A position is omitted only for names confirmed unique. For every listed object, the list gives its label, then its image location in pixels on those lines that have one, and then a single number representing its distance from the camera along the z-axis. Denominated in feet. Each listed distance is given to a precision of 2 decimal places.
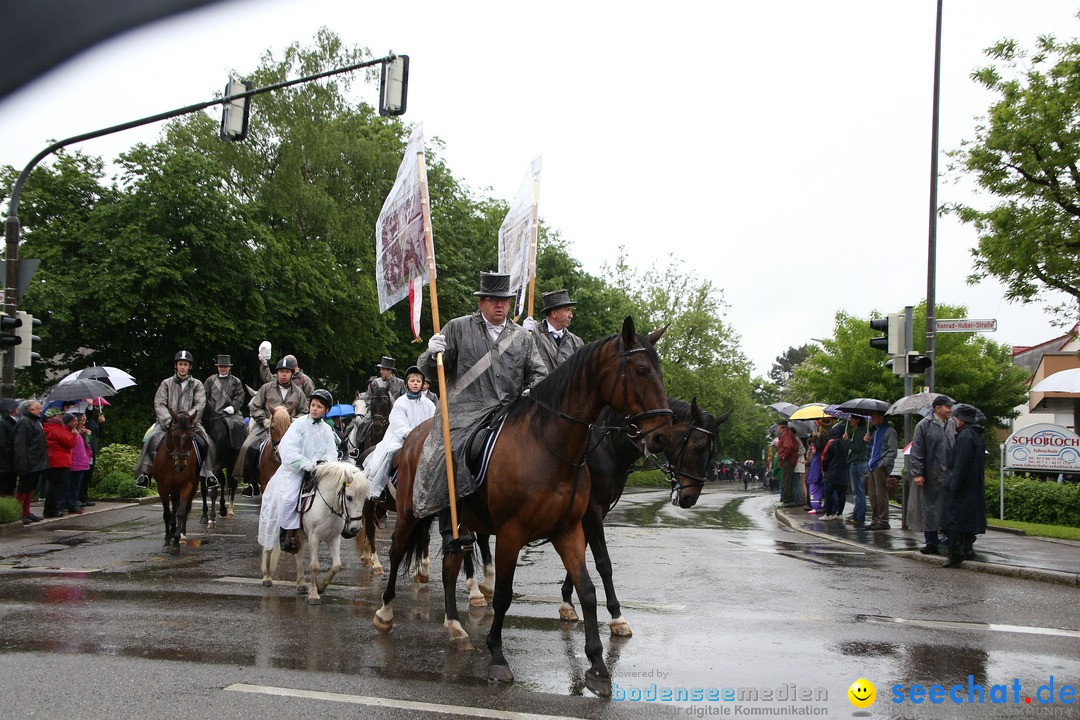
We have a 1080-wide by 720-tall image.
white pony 32.37
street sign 51.80
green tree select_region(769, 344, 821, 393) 536.42
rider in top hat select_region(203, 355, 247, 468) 52.95
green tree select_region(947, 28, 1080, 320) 70.08
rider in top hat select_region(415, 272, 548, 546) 26.03
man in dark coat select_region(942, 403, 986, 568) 40.24
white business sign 66.44
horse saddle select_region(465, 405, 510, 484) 23.77
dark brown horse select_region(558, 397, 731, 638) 27.53
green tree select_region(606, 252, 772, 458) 209.15
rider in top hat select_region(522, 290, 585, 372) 32.65
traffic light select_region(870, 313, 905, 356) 54.70
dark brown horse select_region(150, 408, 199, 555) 43.55
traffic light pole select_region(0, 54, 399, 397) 51.44
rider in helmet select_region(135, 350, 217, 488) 45.98
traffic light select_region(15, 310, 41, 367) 52.80
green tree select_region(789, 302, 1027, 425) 155.94
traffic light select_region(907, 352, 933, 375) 53.88
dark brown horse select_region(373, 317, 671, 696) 21.72
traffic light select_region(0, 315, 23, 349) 51.34
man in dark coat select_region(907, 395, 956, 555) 44.50
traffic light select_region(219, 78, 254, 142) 50.87
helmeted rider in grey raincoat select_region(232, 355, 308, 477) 47.65
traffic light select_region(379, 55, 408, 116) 50.03
